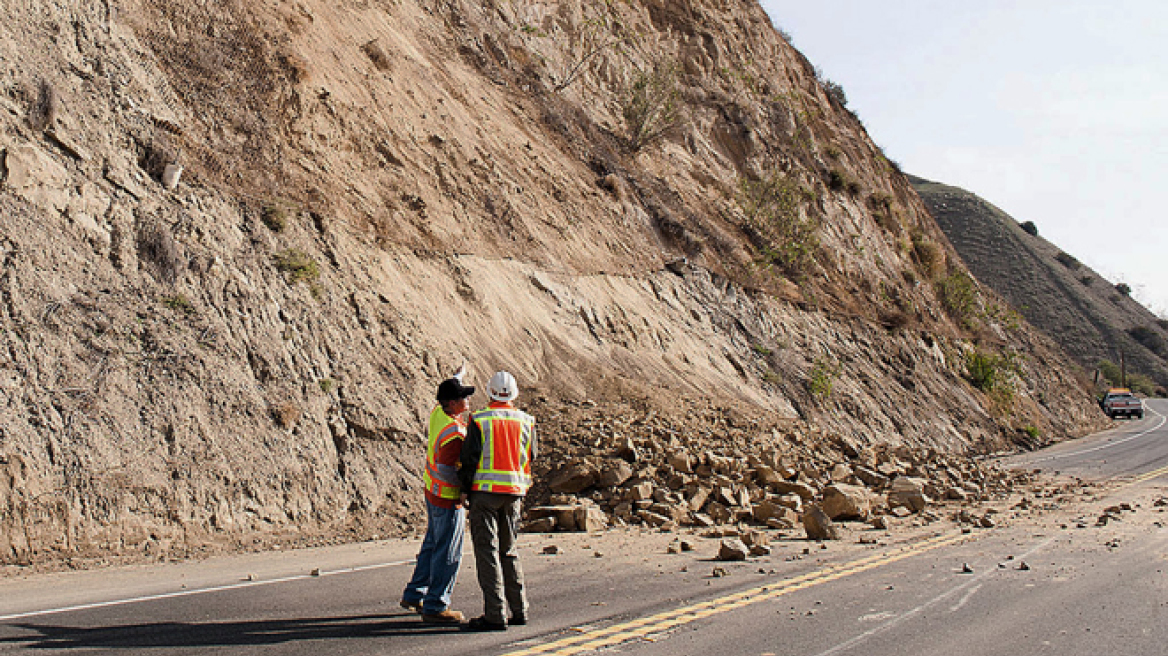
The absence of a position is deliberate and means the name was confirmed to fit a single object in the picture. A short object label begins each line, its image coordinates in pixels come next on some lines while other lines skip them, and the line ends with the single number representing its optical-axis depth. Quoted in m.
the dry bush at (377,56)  18.53
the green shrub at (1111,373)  62.75
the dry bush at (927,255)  35.09
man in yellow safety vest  5.79
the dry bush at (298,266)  12.73
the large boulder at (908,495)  12.80
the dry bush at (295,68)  15.97
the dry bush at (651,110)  25.14
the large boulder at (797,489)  12.45
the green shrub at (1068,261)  74.44
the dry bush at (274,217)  13.23
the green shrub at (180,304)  10.84
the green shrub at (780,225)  26.25
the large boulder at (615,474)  11.96
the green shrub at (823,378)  22.05
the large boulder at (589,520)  10.59
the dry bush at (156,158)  12.26
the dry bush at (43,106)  11.20
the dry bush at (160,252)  11.11
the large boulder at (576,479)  11.97
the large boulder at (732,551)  8.52
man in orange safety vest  5.63
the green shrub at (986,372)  29.34
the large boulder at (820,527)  10.20
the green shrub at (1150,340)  70.19
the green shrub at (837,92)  40.12
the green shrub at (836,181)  32.19
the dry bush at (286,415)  10.69
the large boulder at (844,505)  11.76
